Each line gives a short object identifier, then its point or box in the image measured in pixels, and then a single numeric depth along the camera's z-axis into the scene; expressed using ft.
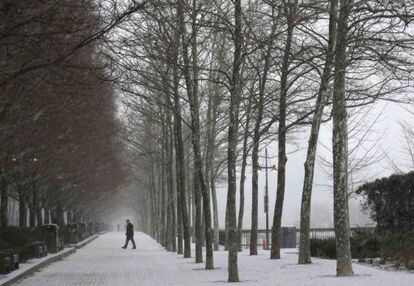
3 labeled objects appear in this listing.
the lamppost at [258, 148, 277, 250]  124.56
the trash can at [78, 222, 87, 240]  165.26
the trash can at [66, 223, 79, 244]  142.10
